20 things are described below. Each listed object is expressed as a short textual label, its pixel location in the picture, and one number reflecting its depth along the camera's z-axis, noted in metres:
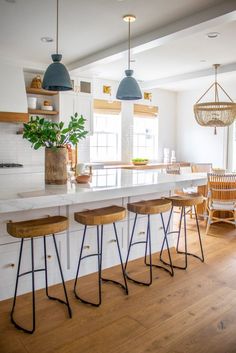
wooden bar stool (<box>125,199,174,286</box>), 2.81
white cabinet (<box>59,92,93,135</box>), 5.67
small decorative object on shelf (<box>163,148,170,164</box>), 7.68
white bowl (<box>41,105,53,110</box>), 5.57
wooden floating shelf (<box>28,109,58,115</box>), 5.38
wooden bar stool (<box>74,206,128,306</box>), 2.44
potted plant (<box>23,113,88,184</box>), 2.69
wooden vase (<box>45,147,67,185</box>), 2.77
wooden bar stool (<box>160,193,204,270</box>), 3.24
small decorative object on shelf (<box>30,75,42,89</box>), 5.37
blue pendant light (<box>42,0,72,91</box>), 2.75
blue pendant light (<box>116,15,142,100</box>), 3.41
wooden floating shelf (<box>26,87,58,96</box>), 5.33
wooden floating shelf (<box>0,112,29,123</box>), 4.86
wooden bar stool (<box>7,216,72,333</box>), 2.10
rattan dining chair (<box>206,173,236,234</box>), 4.61
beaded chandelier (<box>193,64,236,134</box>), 4.49
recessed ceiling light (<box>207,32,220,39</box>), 3.81
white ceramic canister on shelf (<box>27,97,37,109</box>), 5.39
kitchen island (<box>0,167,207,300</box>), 2.33
